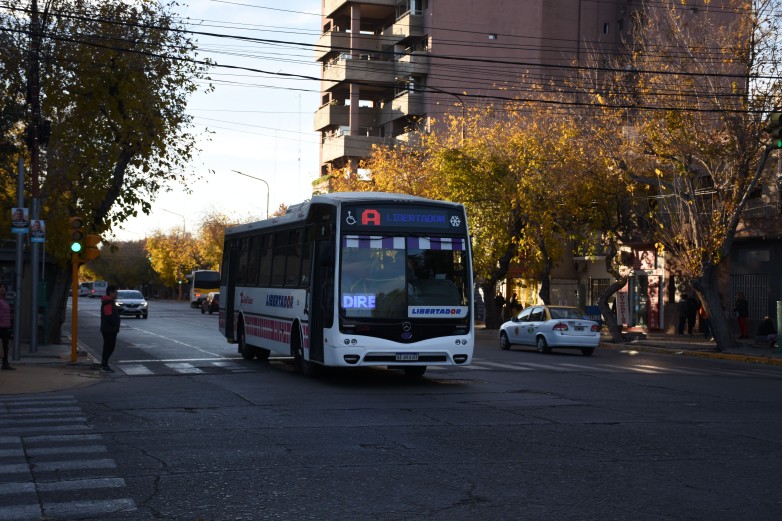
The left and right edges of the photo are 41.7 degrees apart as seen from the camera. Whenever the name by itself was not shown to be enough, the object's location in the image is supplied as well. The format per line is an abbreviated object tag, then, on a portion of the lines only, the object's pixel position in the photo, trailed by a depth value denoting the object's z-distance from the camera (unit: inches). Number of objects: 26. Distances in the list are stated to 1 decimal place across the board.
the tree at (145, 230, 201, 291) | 4852.4
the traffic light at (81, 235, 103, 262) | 948.0
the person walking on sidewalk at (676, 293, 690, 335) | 1679.4
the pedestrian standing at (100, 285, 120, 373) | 866.1
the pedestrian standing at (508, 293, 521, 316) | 2176.4
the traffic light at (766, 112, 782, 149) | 951.6
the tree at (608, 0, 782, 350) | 1227.2
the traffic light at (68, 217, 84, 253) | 936.9
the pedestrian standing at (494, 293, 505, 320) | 2142.0
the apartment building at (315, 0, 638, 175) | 2701.8
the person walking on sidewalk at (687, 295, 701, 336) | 1689.2
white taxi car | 1212.5
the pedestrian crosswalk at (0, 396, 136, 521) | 320.8
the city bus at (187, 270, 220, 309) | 3440.0
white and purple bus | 716.7
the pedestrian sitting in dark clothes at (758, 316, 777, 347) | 1397.6
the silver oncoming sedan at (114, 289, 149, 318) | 2309.3
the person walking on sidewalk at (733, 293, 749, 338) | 1524.4
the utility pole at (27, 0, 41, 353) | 966.9
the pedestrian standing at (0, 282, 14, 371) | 839.7
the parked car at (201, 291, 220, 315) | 2790.4
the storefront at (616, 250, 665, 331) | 1836.9
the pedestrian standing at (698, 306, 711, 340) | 1586.1
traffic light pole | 943.7
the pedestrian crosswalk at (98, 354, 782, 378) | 896.3
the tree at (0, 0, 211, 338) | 1083.3
